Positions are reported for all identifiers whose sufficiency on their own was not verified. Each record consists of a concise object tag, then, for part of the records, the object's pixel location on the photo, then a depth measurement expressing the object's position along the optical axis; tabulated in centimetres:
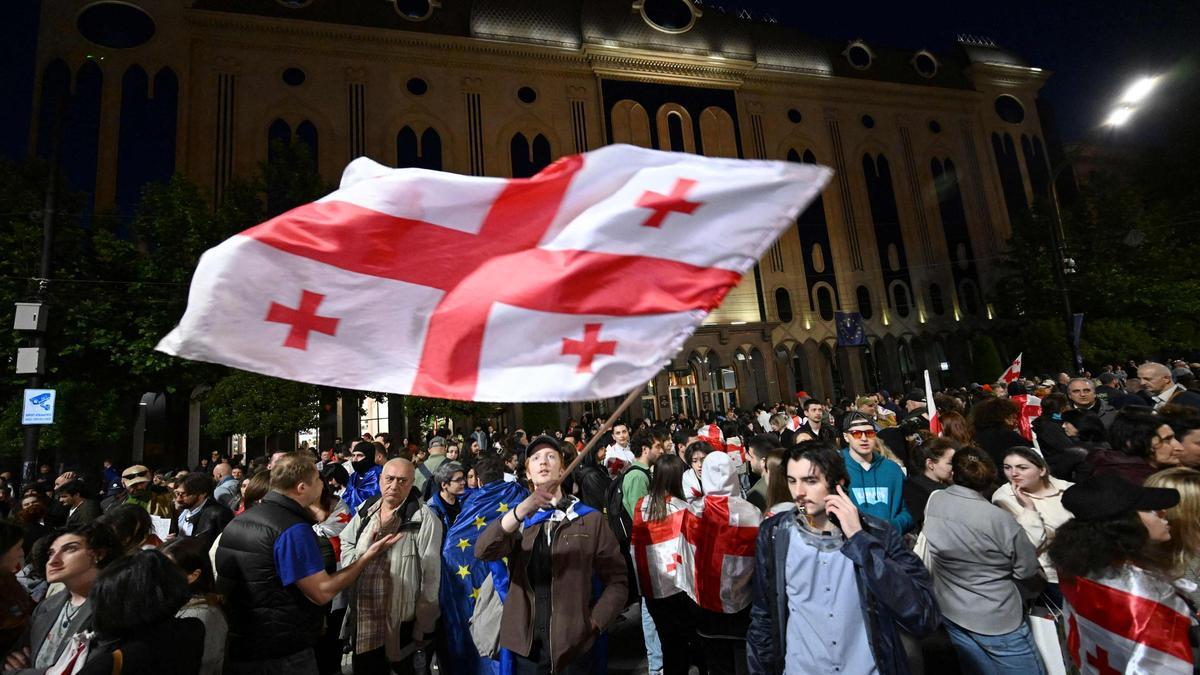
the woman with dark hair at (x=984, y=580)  325
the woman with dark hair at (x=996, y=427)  534
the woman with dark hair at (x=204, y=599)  282
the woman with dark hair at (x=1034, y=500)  365
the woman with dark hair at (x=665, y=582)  412
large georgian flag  244
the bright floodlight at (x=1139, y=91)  1193
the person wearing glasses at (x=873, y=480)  470
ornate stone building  2319
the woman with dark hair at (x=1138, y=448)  419
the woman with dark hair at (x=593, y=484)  601
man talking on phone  256
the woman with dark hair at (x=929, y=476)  454
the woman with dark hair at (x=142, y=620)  228
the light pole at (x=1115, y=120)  1204
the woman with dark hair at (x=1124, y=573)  235
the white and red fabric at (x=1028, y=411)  820
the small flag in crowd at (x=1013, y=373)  1086
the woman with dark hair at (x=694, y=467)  411
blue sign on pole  1138
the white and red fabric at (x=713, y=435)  889
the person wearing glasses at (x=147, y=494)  614
